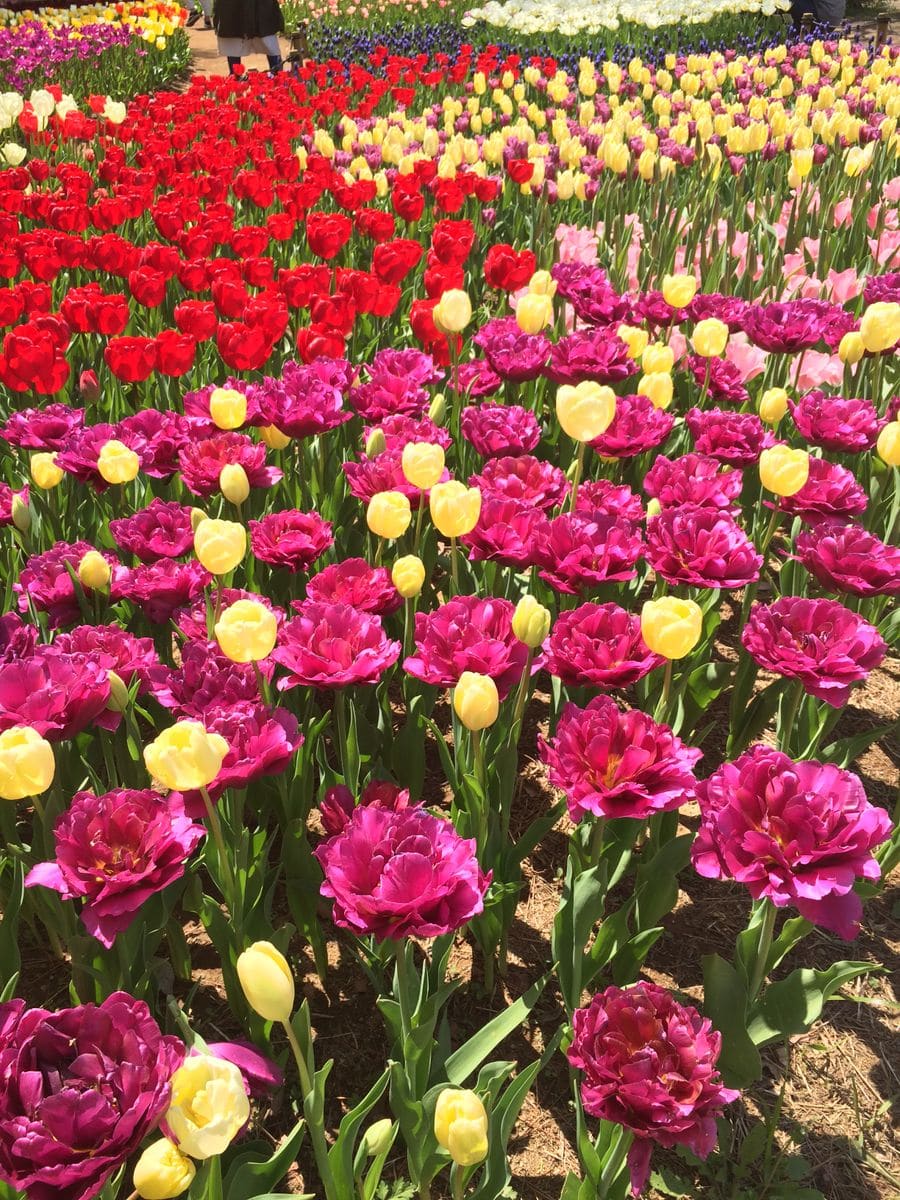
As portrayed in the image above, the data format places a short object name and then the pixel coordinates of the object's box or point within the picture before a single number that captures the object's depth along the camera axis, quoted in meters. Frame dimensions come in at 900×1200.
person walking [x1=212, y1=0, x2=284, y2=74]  10.73
